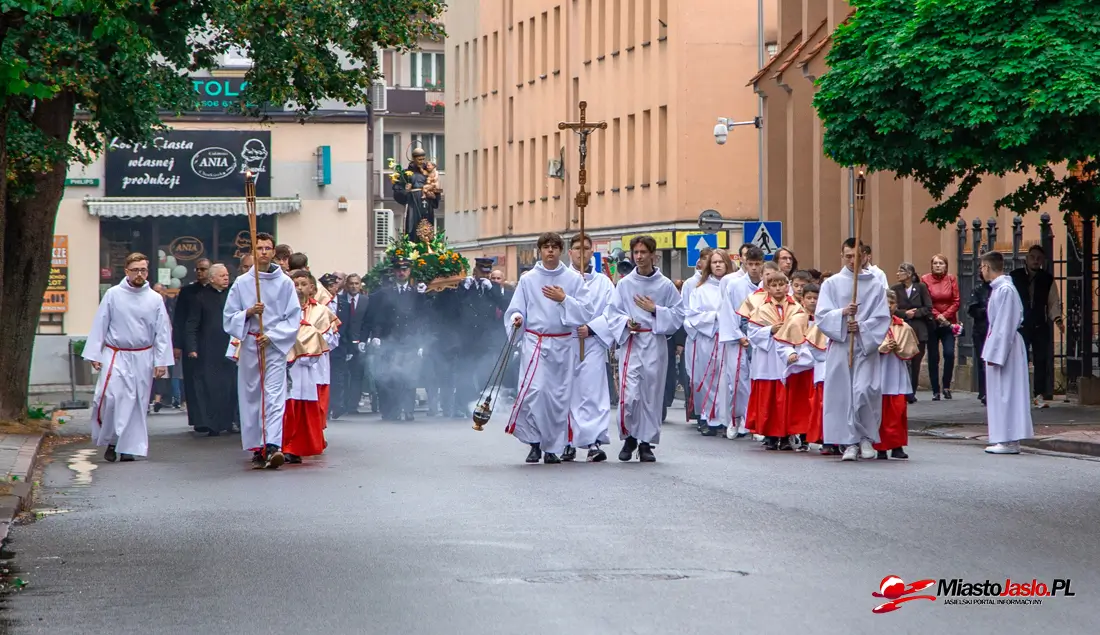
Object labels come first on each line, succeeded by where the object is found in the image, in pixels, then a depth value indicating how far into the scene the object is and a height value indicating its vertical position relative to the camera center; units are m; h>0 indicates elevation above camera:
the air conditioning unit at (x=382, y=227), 59.94 +3.29
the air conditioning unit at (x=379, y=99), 75.82 +8.94
